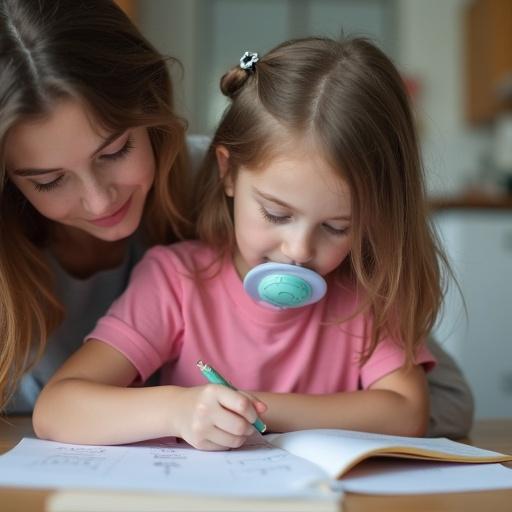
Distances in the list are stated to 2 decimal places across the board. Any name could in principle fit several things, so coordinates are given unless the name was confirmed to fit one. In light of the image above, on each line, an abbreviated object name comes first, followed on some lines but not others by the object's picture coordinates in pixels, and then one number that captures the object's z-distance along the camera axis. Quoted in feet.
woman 3.24
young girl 3.07
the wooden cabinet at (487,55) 12.66
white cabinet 10.43
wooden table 2.23
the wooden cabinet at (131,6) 11.32
